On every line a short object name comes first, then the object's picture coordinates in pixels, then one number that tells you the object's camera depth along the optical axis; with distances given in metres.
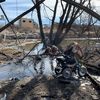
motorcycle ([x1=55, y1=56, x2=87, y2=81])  5.98
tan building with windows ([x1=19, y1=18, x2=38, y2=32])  37.40
